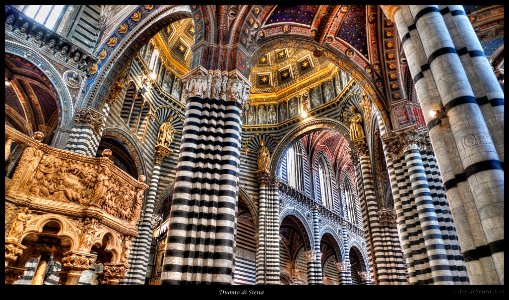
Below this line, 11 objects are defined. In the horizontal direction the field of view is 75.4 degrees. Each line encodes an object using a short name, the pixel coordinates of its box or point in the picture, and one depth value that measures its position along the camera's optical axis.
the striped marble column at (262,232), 18.05
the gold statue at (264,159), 21.53
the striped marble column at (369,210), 15.03
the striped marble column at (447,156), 4.80
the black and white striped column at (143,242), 14.49
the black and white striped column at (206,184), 7.85
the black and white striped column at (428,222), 9.38
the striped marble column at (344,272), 23.14
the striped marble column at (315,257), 19.86
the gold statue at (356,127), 18.33
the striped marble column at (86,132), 11.81
